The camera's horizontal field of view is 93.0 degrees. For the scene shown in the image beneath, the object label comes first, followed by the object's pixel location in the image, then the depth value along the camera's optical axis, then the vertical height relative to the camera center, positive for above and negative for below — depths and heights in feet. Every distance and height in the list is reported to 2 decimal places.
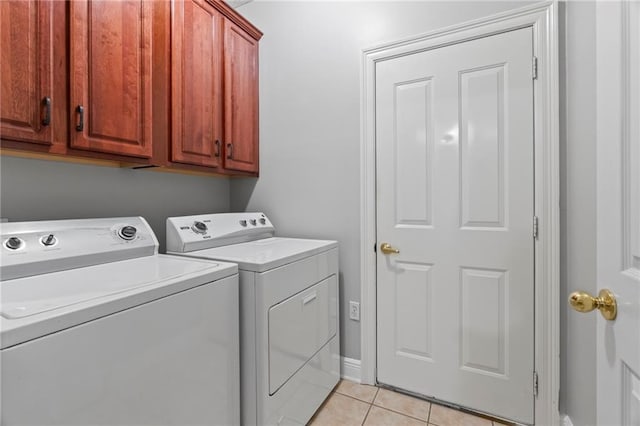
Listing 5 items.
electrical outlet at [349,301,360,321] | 6.42 -2.10
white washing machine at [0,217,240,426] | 2.23 -1.05
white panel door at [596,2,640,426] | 1.90 +0.04
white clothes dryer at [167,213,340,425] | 4.13 -1.52
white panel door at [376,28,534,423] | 5.07 -0.21
